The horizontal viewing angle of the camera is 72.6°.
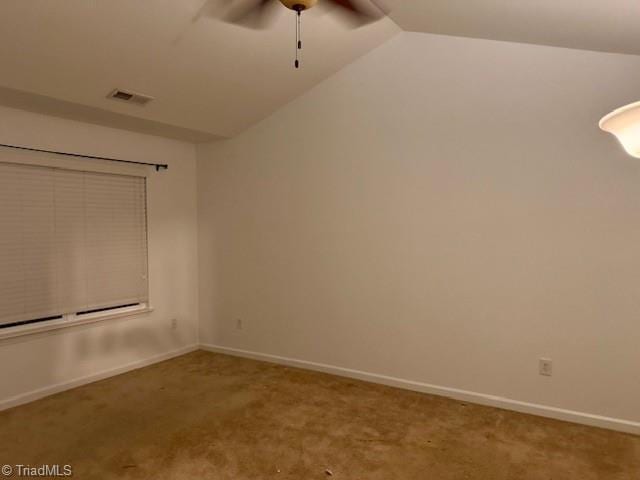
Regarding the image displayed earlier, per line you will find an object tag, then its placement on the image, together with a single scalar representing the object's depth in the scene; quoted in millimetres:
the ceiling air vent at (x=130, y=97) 3197
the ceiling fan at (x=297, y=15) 2686
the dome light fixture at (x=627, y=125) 1198
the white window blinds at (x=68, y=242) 3285
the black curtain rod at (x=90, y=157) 3277
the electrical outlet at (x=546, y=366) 3092
